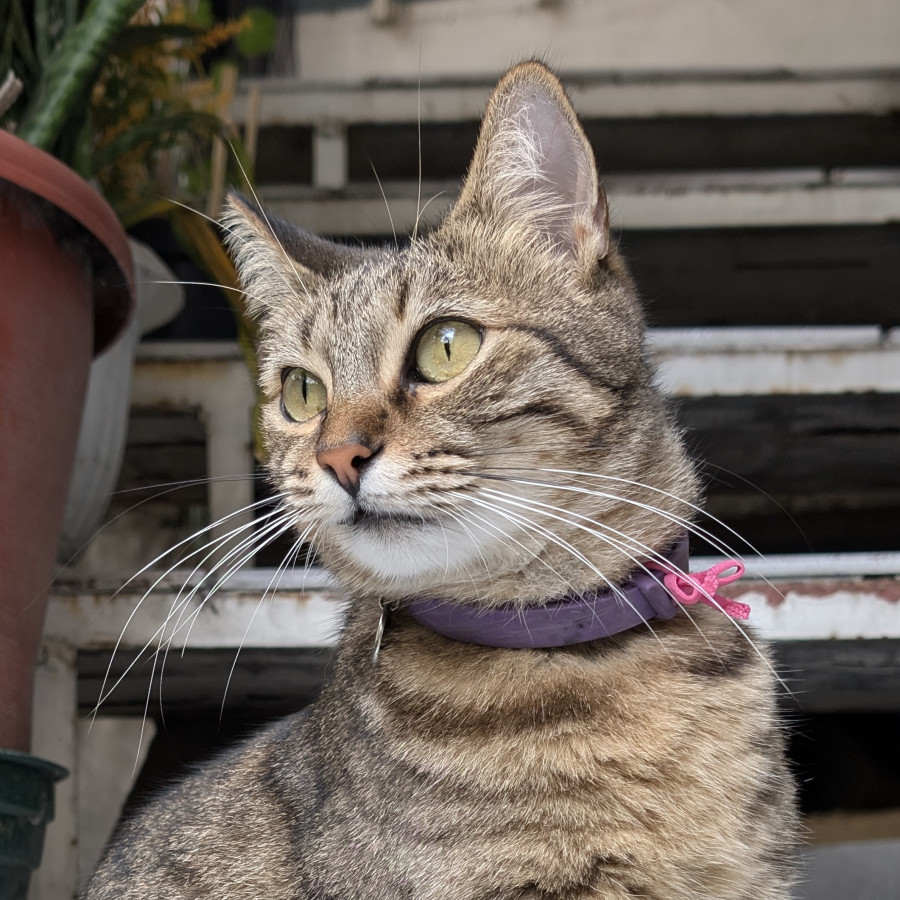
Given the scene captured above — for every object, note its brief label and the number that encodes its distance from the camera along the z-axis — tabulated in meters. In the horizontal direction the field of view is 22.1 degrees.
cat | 0.68
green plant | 0.84
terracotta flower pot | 0.77
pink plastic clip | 0.70
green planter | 0.75
